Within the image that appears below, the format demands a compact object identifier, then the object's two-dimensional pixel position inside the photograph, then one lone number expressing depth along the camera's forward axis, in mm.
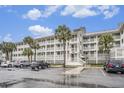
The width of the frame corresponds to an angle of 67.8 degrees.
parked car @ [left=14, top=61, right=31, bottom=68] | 16304
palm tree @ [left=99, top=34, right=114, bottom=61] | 18717
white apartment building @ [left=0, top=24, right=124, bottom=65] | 20580
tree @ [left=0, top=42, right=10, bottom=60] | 27163
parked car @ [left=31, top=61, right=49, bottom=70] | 13173
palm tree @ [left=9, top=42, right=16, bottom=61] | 26641
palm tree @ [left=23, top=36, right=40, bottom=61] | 23364
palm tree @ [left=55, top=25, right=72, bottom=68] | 18717
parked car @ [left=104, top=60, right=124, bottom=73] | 9050
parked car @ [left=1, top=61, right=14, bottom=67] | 16723
